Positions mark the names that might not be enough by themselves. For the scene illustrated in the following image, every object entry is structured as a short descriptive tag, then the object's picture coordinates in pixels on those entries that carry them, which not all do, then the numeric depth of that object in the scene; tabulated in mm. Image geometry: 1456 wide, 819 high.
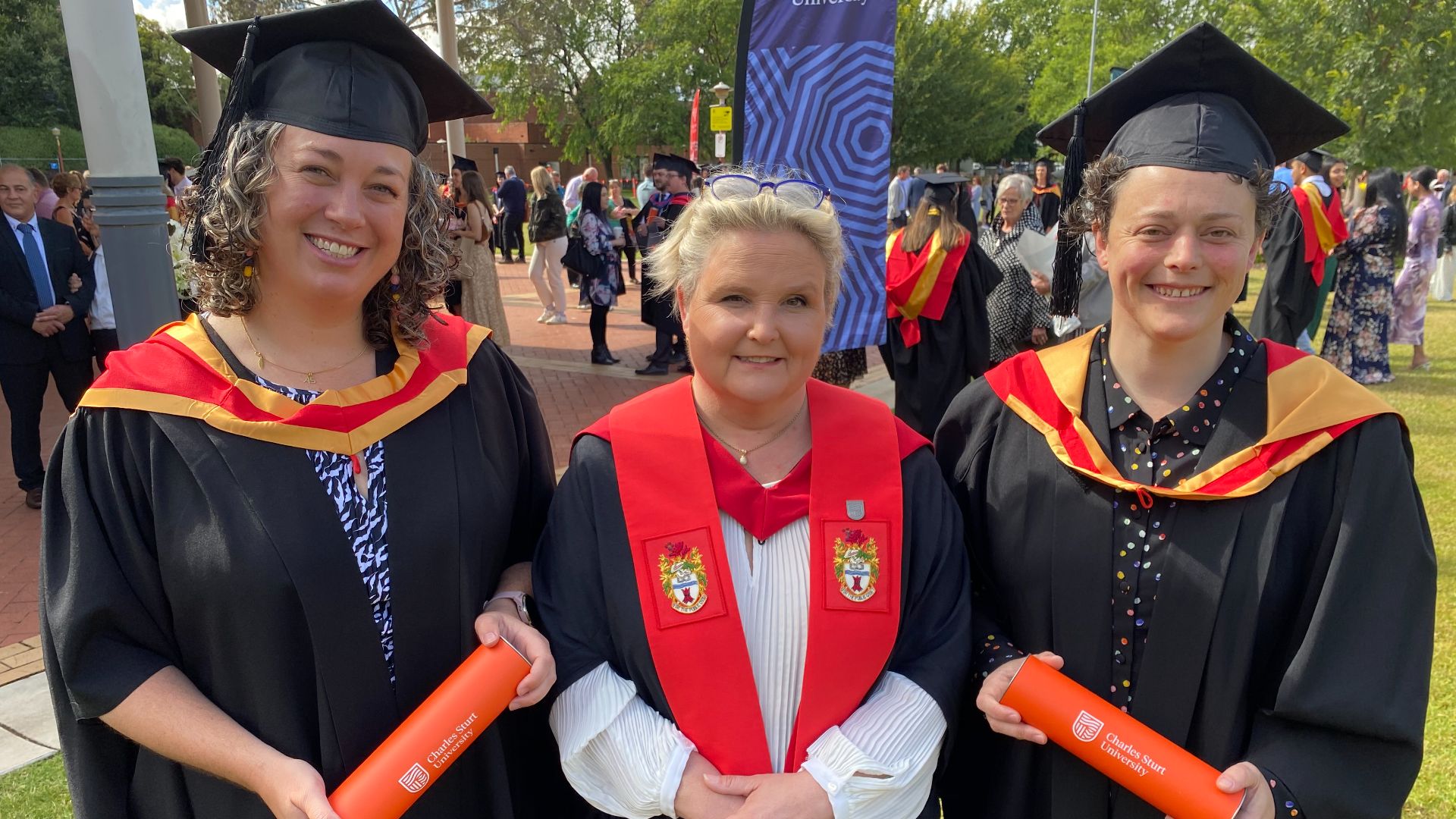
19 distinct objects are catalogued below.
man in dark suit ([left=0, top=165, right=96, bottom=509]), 5516
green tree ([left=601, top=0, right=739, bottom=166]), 31375
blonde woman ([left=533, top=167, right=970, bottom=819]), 1705
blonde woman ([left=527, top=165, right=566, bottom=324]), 11398
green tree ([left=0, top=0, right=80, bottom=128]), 25922
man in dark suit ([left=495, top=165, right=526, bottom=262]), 17453
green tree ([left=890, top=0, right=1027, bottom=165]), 32656
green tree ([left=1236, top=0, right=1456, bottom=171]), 16797
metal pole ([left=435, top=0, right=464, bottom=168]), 10656
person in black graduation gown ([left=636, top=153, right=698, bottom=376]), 8625
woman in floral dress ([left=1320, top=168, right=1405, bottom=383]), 8727
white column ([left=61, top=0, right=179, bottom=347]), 3338
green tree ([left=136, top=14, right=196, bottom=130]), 28172
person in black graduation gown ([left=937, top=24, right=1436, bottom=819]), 1667
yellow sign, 11930
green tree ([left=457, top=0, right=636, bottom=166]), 34844
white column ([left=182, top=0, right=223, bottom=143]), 8914
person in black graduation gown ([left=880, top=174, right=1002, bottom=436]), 5727
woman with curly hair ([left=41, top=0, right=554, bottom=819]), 1606
